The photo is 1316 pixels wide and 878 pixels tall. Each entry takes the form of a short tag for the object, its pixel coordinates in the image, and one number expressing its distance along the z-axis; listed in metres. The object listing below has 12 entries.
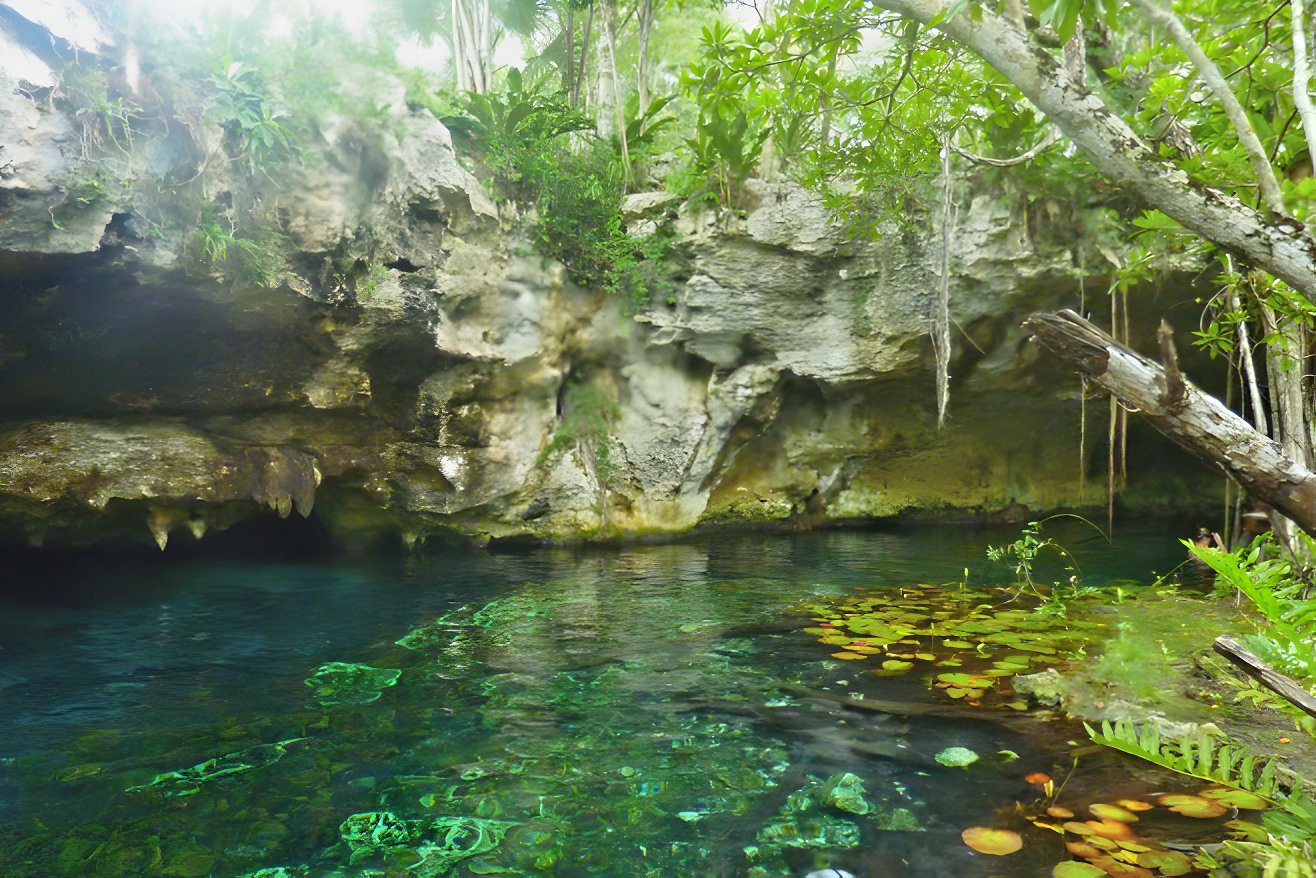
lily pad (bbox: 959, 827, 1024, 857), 2.53
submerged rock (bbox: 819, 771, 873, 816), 2.88
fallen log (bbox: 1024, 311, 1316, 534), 2.23
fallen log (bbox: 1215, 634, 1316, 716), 2.04
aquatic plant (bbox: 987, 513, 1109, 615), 5.84
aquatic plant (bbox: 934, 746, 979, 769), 3.22
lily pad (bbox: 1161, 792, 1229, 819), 2.63
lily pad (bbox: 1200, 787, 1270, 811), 2.65
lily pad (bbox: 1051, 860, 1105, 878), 2.30
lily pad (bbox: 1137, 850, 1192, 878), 2.29
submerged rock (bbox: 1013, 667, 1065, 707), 3.84
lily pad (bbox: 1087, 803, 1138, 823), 2.65
